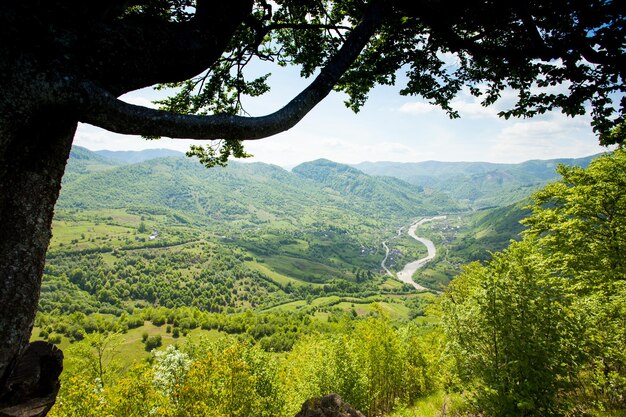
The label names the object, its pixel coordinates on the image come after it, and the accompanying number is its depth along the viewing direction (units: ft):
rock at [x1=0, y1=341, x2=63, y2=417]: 11.54
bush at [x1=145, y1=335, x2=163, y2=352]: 368.11
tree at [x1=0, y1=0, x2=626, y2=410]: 10.55
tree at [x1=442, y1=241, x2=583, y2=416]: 28.60
